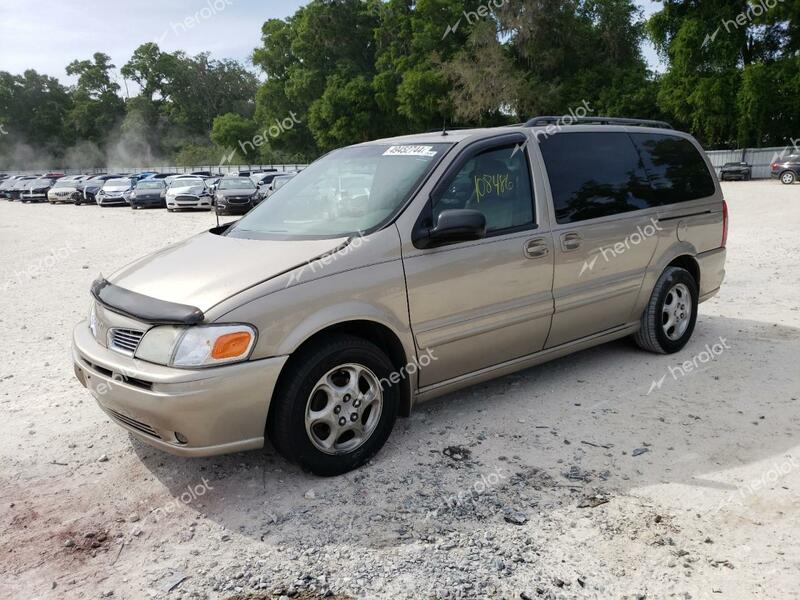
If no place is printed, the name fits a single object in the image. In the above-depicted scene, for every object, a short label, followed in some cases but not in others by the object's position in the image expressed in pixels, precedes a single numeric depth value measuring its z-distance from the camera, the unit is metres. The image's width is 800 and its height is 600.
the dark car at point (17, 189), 45.72
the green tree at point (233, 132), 63.47
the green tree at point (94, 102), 100.88
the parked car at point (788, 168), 29.05
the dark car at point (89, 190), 36.72
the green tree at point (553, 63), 39.75
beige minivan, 3.27
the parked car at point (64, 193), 38.94
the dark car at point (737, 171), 33.88
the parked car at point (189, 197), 25.75
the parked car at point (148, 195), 29.42
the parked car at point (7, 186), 48.20
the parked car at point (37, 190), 42.31
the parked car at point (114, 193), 32.69
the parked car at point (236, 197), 23.34
